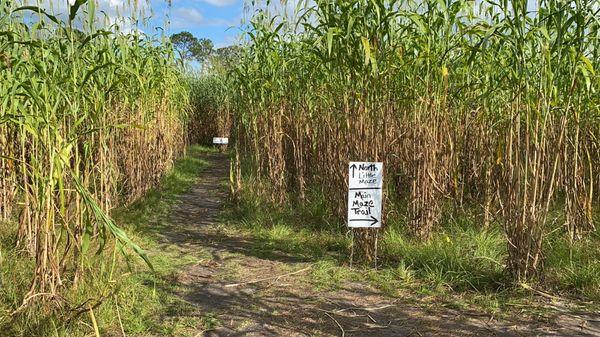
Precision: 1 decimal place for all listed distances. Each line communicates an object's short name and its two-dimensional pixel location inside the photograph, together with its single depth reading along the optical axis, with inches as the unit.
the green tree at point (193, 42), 1147.9
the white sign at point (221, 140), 347.7
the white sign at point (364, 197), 136.2
